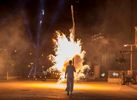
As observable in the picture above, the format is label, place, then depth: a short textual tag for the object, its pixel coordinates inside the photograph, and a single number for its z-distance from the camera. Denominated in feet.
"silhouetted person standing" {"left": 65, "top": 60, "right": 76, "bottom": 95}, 94.63
